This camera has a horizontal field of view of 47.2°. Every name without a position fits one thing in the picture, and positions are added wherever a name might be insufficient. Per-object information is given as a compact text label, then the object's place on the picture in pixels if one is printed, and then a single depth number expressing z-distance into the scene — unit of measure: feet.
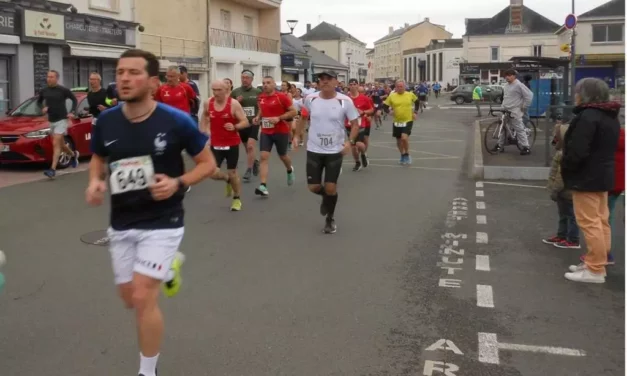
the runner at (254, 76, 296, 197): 36.01
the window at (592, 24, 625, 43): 190.49
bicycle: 50.24
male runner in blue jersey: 12.23
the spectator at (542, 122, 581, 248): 23.22
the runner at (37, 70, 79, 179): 41.22
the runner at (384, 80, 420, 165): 48.78
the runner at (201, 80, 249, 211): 30.86
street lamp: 115.96
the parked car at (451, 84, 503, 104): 189.37
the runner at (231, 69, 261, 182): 38.33
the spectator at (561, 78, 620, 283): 19.66
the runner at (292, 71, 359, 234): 26.76
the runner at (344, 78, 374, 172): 45.37
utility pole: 74.81
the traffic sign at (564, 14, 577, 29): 72.19
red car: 44.04
